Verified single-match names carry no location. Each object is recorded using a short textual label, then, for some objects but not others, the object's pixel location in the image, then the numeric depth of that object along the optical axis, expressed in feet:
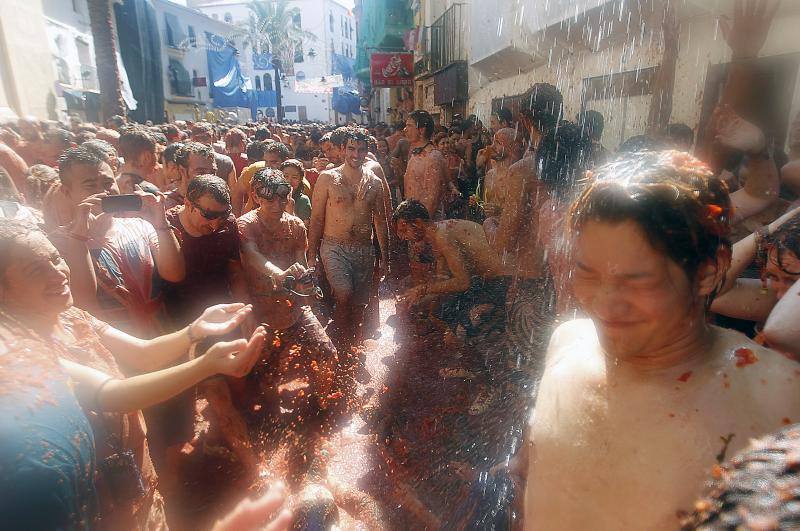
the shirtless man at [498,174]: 15.48
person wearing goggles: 12.21
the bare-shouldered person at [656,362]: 3.34
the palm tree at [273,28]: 160.66
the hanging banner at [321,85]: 138.51
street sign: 64.28
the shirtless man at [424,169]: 20.62
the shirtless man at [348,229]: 15.71
